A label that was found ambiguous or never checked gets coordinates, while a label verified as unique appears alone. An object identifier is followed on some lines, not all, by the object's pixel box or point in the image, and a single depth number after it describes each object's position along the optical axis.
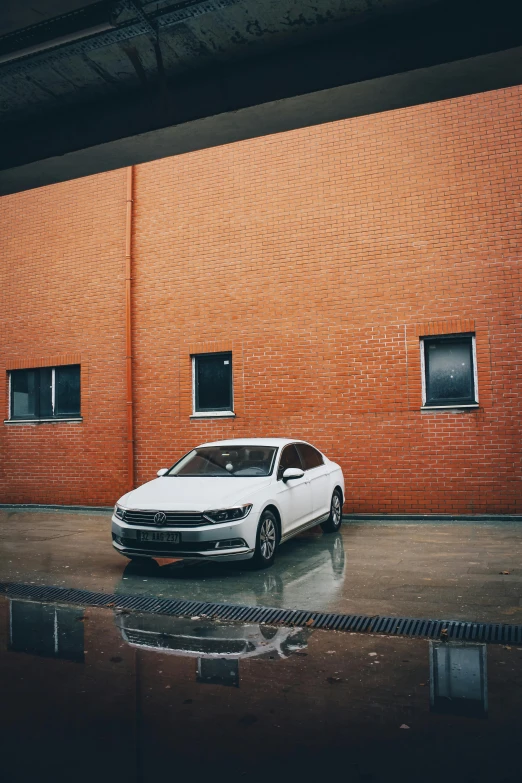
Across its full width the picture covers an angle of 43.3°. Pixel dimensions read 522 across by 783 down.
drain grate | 5.21
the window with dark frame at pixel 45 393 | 14.70
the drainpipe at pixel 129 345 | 13.65
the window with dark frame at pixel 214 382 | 13.15
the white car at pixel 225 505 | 7.28
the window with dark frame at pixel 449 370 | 11.53
